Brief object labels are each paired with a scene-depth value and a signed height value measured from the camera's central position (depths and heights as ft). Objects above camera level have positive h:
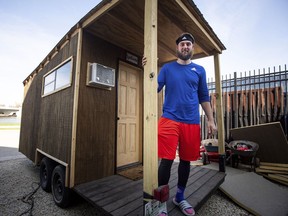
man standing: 5.82 +0.01
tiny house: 8.89 +2.07
